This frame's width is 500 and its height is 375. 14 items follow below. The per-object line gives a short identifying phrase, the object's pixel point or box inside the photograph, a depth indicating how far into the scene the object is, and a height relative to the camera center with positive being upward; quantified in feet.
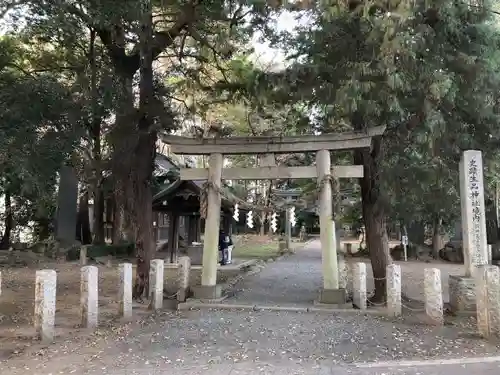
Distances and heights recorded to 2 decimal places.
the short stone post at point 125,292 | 30.94 -3.77
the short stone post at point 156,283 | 33.40 -3.50
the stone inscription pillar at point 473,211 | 31.50 +1.53
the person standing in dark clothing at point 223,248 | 71.15 -2.12
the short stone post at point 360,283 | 32.65 -3.42
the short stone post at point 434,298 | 28.55 -3.80
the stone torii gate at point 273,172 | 34.42 +4.76
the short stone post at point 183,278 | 36.14 -3.37
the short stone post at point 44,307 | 24.91 -3.81
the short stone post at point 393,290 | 30.07 -3.53
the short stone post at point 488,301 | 24.98 -3.49
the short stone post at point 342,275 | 38.11 -3.36
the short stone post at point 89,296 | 27.78 -3.68
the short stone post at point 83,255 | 70.77 -3.21
